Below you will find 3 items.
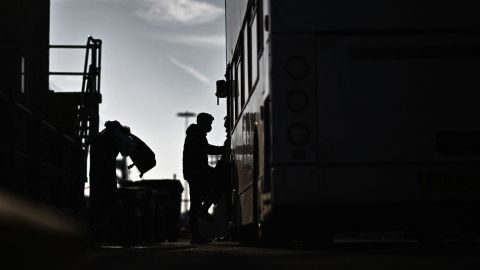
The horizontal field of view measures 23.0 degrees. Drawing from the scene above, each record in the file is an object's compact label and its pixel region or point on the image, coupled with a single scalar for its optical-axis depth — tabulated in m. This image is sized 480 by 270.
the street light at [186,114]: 103.14
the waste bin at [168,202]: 28.30
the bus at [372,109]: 11.30
